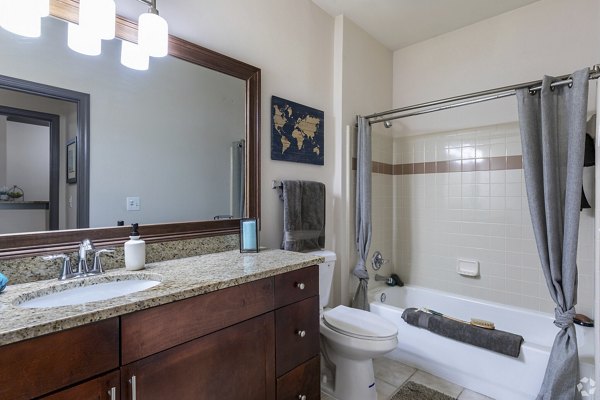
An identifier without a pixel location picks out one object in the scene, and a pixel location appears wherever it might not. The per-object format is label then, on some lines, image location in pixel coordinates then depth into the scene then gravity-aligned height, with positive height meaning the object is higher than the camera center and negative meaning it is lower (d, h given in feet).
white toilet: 5.29 -2.52
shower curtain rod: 5.12 +2.12
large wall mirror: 3.68 +0.90
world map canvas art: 6.40 +1.54
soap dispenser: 3.99 -0.68
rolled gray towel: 5.54 -2.58
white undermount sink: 3.18 -1.03
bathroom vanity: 2.32 -1.31
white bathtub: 5.45 -2.95
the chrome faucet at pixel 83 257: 3.73 -0.68
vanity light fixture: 3.47 +2.21
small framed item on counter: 5.35 -0.60
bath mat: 5.83 -3.75
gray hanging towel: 6.19 -0.29
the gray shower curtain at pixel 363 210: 7.69 -0.22
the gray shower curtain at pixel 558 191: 4.91 +0.18
